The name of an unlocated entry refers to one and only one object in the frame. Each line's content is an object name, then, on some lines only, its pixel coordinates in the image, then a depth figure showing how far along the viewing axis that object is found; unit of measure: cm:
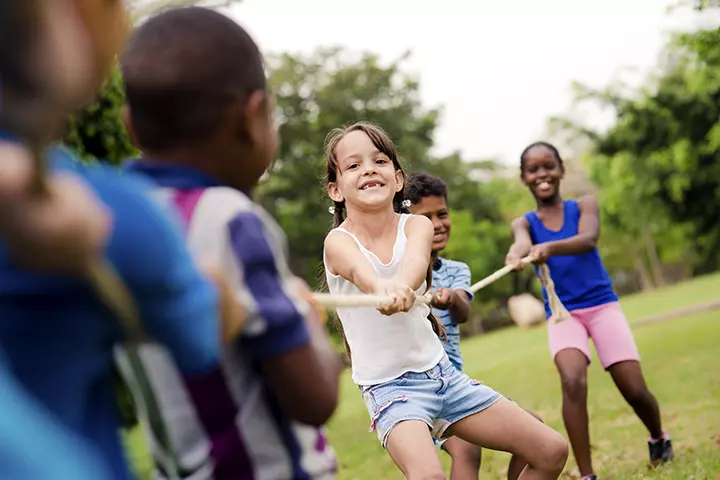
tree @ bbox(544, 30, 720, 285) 2684
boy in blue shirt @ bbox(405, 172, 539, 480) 489
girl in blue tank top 554
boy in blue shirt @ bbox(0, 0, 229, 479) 117
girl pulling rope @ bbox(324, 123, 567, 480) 357
